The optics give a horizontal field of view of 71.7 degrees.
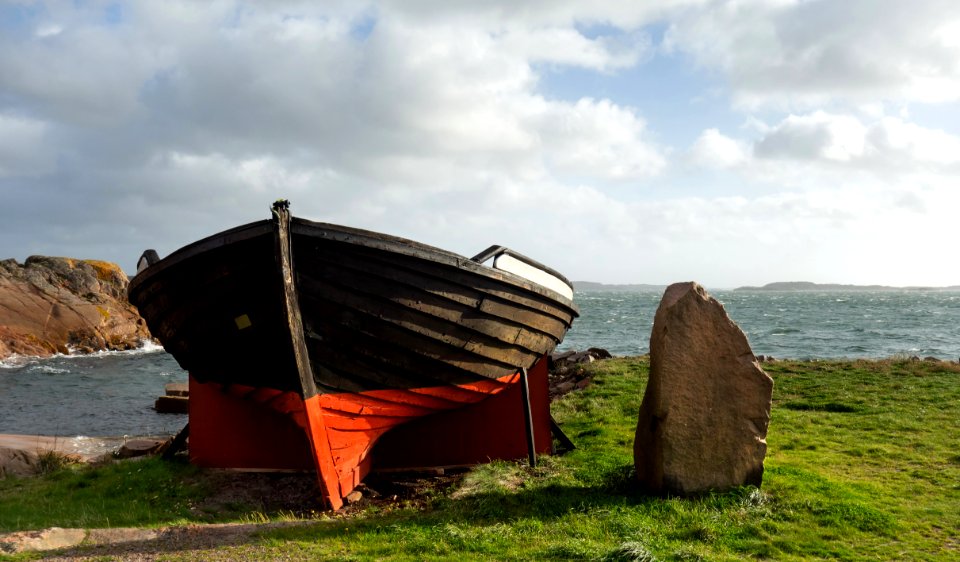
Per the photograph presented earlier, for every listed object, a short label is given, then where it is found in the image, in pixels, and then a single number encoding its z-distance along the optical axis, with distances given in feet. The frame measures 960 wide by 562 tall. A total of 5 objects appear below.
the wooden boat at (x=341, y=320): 19.80
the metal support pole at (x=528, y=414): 24.71
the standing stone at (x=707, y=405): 19.12
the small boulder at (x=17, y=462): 29.14
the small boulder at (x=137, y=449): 31.81
